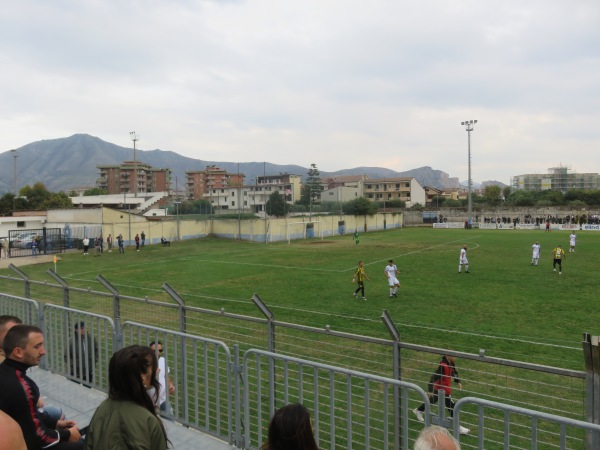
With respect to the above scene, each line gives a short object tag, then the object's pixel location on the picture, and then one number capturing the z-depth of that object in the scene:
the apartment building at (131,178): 149.00
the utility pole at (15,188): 69.94
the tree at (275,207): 82.38
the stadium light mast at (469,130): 71.50
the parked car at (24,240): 39.18
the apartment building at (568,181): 191.50
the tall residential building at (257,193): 116.00
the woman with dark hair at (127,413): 3.06
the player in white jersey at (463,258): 23.60
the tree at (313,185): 121.66
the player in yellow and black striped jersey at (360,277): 17.59
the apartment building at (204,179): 167.88
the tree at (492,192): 124.89
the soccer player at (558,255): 22.91
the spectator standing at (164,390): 5.23
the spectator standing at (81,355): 6.24
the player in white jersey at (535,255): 26.17
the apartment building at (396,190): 119.75
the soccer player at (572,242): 33.31
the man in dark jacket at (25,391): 3.53
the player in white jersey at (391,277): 18.02
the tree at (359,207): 67.56
